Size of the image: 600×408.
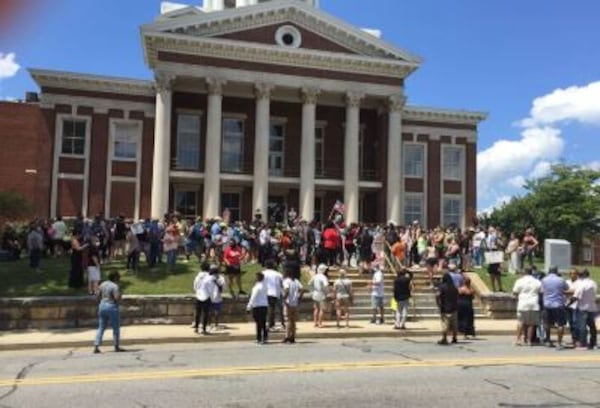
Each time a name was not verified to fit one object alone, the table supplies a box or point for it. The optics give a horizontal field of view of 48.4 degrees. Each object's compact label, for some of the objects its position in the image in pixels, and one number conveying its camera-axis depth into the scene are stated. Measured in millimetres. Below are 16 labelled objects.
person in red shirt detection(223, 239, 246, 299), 18562
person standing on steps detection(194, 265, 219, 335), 16250
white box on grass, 24625
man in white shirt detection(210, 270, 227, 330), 16625
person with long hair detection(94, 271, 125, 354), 13500
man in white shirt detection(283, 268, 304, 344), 14891
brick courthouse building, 36312
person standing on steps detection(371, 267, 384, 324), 18562
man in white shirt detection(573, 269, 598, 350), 14820
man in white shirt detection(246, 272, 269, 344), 14766
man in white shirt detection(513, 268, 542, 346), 15078
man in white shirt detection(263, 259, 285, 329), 15578
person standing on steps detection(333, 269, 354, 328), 17938
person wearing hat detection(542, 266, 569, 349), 15062
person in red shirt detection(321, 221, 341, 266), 22188
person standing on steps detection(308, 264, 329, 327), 17797
